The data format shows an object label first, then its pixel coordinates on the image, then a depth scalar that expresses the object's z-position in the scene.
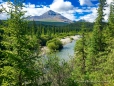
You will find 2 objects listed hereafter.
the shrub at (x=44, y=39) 42.34
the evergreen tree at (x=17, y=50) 7.34
